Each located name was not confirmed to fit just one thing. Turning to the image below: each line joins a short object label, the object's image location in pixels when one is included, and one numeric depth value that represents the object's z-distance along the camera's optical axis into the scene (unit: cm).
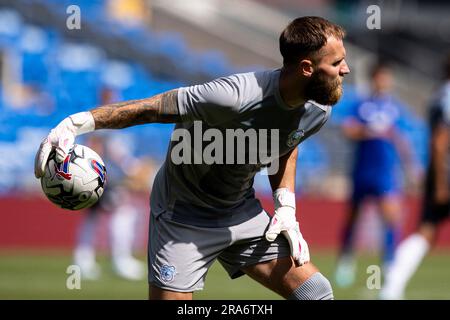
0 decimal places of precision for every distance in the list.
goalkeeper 1023
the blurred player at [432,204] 1691
